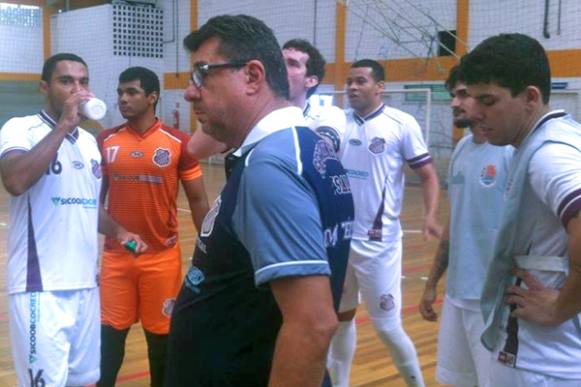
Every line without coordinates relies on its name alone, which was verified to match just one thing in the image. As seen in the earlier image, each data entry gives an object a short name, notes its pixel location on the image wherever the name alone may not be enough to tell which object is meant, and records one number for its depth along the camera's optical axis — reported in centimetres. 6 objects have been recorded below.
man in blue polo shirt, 153
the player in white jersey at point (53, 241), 298
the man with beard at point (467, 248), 323
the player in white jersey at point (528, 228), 198
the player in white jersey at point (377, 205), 419
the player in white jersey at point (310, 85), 331
